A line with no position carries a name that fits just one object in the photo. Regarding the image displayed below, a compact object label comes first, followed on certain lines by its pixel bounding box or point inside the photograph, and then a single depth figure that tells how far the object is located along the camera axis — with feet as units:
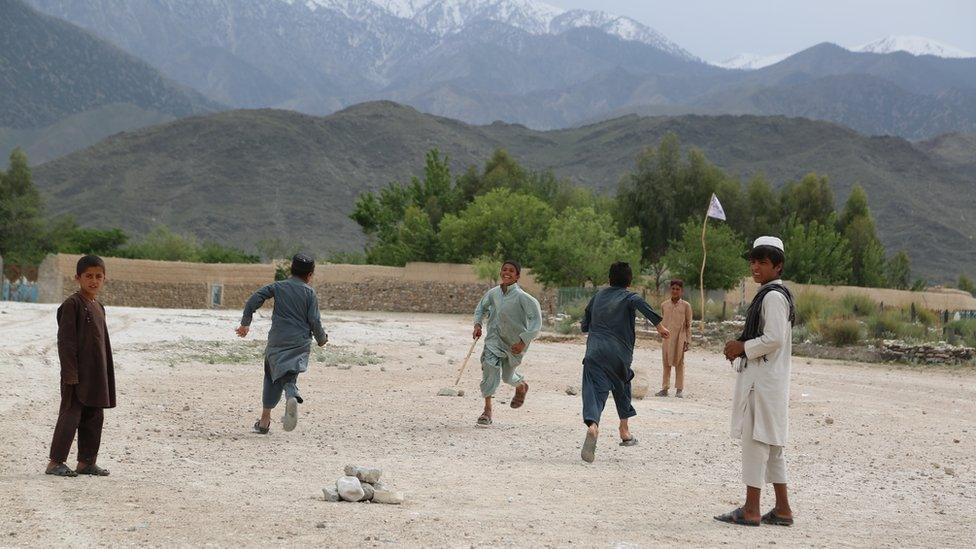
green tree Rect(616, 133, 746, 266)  224.94
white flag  97.45
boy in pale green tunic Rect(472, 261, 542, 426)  39.73
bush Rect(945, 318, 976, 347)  92.32
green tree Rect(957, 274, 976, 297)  283.79
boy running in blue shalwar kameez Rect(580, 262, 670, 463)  33.76
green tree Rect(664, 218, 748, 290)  157.69
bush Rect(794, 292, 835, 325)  106.74
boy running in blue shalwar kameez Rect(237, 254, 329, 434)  35.94
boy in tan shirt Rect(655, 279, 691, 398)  54.49
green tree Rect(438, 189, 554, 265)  183.11
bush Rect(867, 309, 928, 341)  96.68
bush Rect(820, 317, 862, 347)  96.07
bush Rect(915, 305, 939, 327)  104.42
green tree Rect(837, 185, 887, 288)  222.48
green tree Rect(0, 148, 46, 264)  215.31
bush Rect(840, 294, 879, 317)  117.29
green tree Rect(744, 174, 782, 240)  239.09
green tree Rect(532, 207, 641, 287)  158.40
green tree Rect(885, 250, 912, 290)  240.92
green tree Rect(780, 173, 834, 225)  241.35
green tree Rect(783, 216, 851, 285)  197.47
